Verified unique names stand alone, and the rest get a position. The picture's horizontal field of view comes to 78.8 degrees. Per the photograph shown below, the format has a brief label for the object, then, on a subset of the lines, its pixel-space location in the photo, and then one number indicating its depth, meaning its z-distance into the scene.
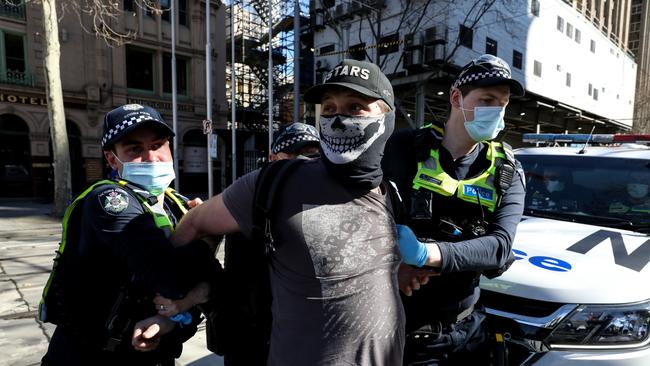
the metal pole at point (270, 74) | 15.73
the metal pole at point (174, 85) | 16.44
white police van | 1.90
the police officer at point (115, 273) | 1.44
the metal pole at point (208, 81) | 14.93
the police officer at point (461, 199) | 1.86
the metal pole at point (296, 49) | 14.45
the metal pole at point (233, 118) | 16.58
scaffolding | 25.12
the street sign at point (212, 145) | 14.21
